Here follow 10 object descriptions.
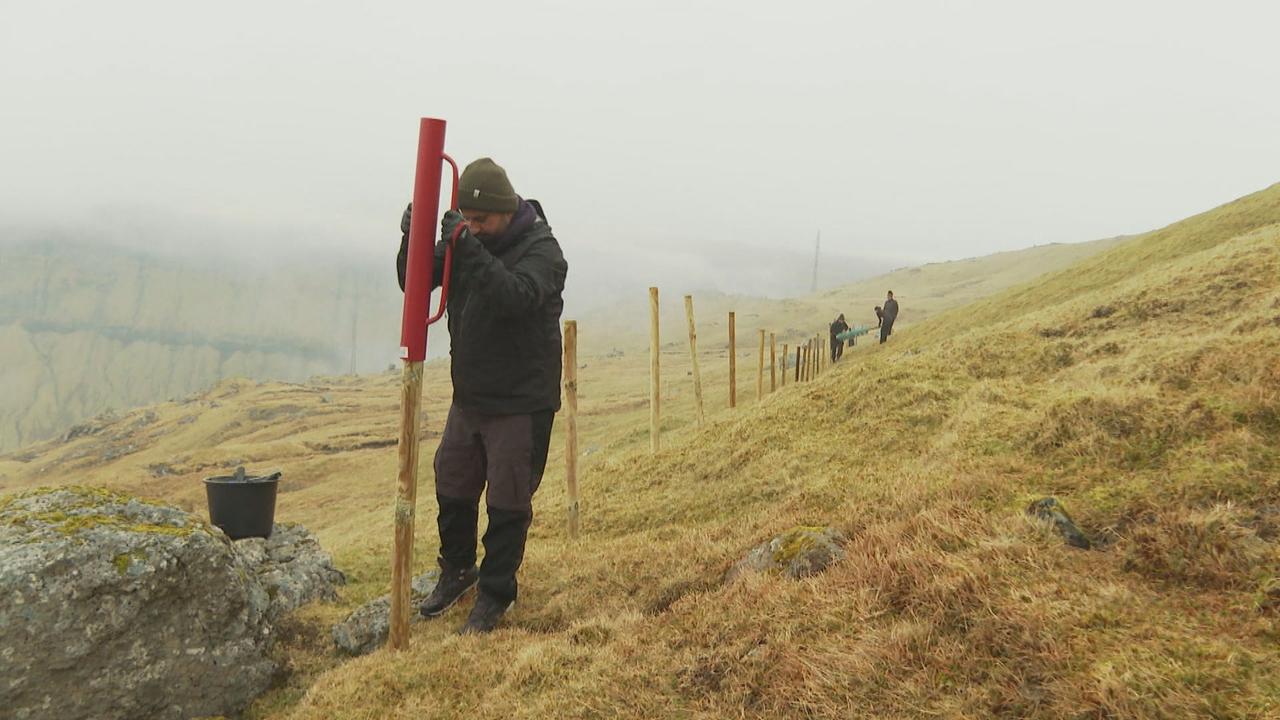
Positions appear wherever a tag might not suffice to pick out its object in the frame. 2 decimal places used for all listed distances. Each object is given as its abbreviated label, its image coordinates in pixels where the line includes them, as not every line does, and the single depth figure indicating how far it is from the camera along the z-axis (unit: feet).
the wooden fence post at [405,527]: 18.33
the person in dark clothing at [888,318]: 106.83
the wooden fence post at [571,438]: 31.17
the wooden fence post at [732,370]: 66.89
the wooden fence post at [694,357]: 57.62
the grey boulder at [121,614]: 15.49
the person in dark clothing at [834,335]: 107.55
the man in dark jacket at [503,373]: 18.51
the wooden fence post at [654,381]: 47.69
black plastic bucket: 25.34
